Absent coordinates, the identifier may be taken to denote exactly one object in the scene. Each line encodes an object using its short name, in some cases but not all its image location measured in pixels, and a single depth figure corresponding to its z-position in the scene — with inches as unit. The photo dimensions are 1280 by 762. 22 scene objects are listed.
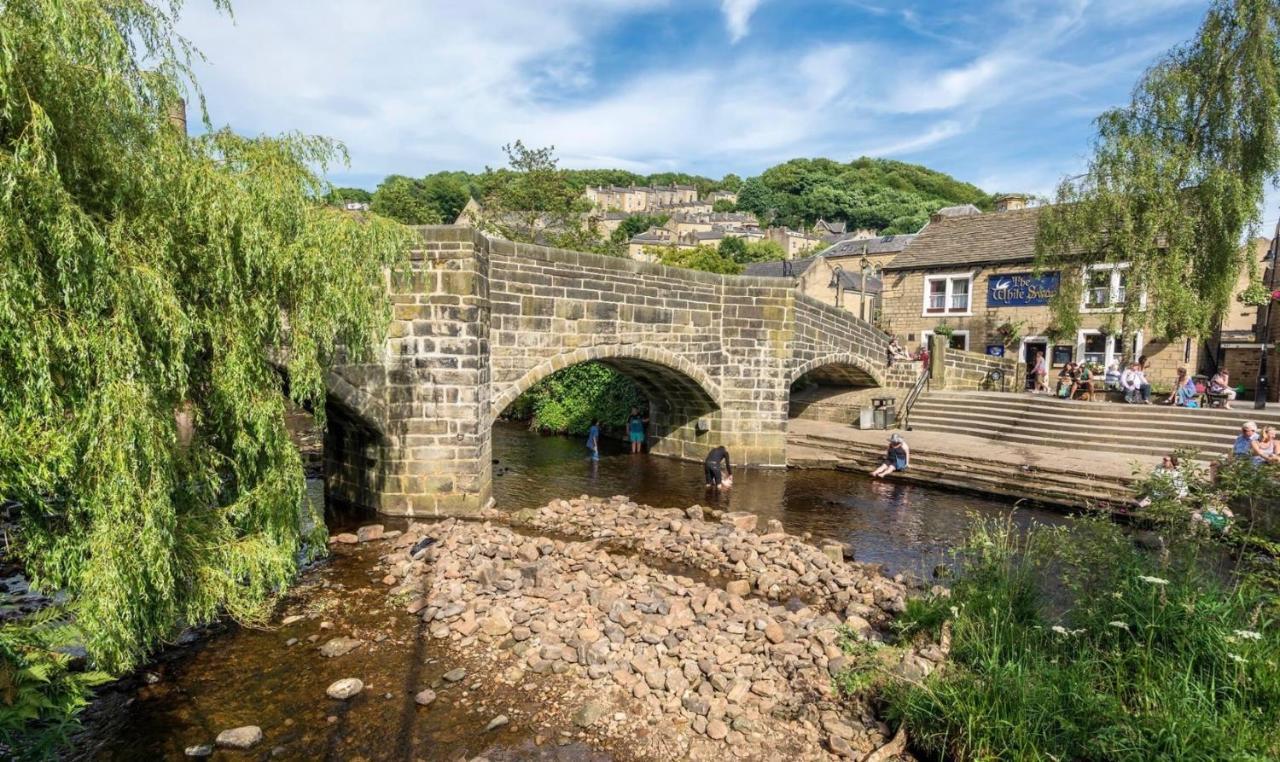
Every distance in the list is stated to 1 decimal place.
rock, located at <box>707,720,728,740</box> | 208.8
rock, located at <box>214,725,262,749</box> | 207.2
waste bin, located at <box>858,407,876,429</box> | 759.7
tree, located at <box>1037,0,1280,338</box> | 589.6
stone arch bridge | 420.2
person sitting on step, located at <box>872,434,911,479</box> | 594.9
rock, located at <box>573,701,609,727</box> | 218.4
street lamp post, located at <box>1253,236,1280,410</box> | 599.2
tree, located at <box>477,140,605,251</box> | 1069.8
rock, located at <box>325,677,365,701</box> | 233.8
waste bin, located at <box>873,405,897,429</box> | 759.7
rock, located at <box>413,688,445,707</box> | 230.1
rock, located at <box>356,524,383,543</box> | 396.2
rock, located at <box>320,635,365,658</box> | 262.4
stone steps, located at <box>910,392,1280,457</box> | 565.3
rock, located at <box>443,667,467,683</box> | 245.4
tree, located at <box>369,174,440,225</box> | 1315.2
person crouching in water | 565.9
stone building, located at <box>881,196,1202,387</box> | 842.8
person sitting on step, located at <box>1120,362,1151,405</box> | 672.4
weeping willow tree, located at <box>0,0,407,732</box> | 176.4
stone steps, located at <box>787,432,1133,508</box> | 489.4
